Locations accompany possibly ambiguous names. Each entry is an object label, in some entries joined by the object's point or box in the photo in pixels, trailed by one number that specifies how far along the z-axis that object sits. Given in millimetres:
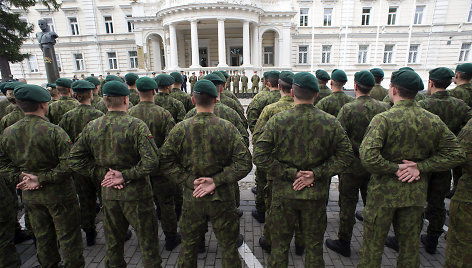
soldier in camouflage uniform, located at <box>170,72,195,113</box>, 5641
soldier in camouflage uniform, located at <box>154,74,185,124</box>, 4664
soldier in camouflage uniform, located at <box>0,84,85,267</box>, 2693
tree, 14508
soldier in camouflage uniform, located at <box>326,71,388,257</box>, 3381
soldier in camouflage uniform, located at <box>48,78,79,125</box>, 4430
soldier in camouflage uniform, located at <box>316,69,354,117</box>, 4195
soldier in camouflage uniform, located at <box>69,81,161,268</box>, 2607
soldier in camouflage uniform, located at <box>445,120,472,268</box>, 2586
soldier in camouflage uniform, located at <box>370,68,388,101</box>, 5532
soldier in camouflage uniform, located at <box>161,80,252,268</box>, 2520
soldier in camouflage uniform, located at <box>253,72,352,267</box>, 2506
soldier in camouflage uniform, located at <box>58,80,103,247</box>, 3746
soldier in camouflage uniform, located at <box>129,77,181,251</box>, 3559
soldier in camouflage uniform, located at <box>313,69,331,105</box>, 5141
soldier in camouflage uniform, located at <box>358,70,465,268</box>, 2412
